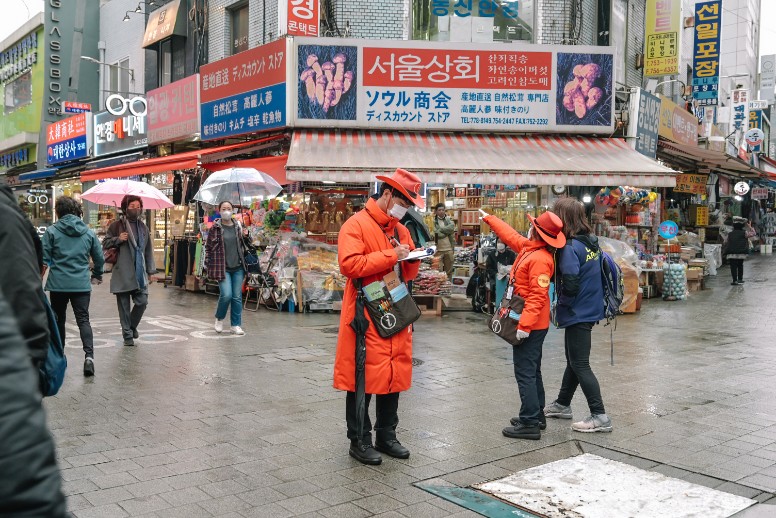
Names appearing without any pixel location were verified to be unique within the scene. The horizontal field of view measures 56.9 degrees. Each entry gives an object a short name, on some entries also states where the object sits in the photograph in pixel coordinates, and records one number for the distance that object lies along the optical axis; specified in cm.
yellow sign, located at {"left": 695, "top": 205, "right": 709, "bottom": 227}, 2234
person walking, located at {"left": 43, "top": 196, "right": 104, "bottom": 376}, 723
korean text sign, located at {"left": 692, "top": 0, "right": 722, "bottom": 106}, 2120
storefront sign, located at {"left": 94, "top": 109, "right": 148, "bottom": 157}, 1952
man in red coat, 460
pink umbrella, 1092
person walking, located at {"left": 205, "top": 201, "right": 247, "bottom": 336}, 962
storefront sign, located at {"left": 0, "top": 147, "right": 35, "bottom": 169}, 2966
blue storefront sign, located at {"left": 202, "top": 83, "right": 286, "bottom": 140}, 1363
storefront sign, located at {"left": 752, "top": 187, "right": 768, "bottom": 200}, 2980
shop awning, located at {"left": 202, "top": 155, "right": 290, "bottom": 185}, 1288
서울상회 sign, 1352
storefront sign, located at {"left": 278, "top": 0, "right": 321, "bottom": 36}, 1366
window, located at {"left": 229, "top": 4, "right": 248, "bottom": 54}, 1739
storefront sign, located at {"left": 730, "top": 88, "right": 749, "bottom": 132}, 3030
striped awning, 1185
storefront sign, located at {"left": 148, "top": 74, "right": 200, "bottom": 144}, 1661
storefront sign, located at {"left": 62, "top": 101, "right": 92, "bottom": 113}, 2251
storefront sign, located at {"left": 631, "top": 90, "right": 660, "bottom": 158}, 1462
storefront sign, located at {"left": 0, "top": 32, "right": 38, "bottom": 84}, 2819
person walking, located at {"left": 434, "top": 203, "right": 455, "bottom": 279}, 1437
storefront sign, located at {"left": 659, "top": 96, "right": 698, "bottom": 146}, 1644
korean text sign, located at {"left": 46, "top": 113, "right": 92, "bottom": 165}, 2217
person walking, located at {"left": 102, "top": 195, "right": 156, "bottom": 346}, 882
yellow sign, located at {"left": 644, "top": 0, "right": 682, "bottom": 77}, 1705
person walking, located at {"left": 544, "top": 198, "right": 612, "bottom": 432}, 545
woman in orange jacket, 527
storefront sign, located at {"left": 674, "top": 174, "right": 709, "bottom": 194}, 1833
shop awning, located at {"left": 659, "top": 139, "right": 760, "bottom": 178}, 1673
